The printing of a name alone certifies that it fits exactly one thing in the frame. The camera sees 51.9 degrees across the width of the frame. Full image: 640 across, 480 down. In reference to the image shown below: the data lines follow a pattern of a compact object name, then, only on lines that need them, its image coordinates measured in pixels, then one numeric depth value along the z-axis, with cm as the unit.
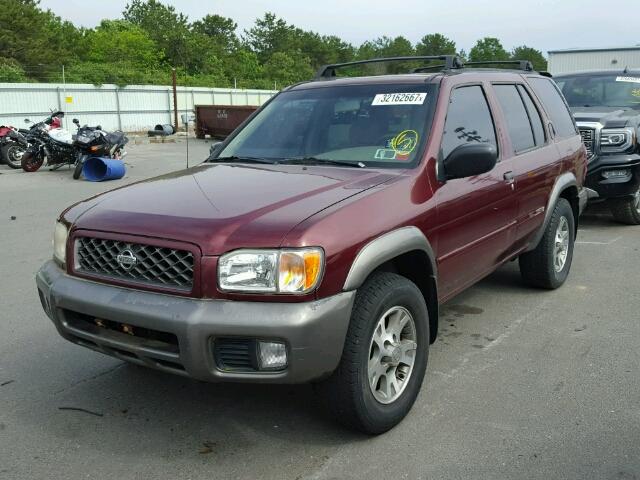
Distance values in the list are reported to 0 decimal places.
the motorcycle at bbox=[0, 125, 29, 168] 1494
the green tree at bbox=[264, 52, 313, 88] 5953
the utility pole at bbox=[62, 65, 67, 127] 2722
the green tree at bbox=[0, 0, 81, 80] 4562
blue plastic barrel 1356
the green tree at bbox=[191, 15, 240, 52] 7931
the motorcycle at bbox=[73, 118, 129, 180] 1420
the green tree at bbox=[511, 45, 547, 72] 11056
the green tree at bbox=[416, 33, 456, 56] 9846
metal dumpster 2379
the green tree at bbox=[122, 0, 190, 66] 6056
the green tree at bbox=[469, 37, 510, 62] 10662
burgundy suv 277
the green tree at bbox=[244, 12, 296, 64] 7900
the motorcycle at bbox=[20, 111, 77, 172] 1443
